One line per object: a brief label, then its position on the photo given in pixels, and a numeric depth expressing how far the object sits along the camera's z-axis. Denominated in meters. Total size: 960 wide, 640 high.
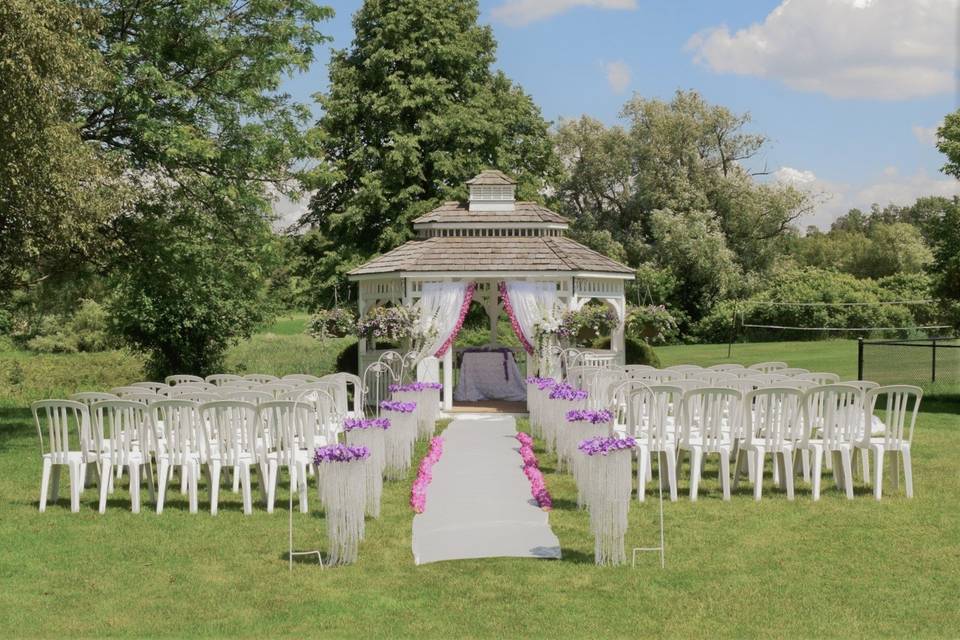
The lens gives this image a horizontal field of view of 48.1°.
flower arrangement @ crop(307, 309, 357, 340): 20.22
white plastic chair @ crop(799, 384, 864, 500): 10.36
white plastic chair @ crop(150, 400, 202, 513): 10.14
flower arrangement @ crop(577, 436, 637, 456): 7.89
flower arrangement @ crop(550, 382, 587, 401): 12.79
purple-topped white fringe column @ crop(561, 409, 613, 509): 10.04
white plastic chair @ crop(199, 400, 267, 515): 9.99
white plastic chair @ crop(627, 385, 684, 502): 10.41
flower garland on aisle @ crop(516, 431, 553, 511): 10.17
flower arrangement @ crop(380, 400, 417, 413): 12.28
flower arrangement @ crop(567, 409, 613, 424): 10.52
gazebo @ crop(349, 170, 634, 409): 20.08
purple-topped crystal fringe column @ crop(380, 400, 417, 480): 11.97
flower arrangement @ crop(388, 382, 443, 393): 15.33
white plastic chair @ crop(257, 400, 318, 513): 9.91
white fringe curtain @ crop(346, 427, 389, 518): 9.62
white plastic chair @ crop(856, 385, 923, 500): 10.47
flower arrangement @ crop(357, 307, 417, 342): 19.56
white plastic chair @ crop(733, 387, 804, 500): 10.49
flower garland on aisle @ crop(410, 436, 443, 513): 10.24
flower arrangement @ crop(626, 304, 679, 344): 20.92
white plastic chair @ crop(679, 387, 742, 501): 10.50
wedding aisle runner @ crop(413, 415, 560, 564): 8.31
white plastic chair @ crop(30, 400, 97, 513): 10.25
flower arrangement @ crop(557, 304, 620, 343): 19.50
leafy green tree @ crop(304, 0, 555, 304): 29.34
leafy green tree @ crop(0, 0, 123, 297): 13.43
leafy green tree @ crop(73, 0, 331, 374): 18.22
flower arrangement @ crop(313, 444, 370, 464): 7.91
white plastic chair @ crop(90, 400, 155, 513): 10.11
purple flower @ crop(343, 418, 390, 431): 10.12
